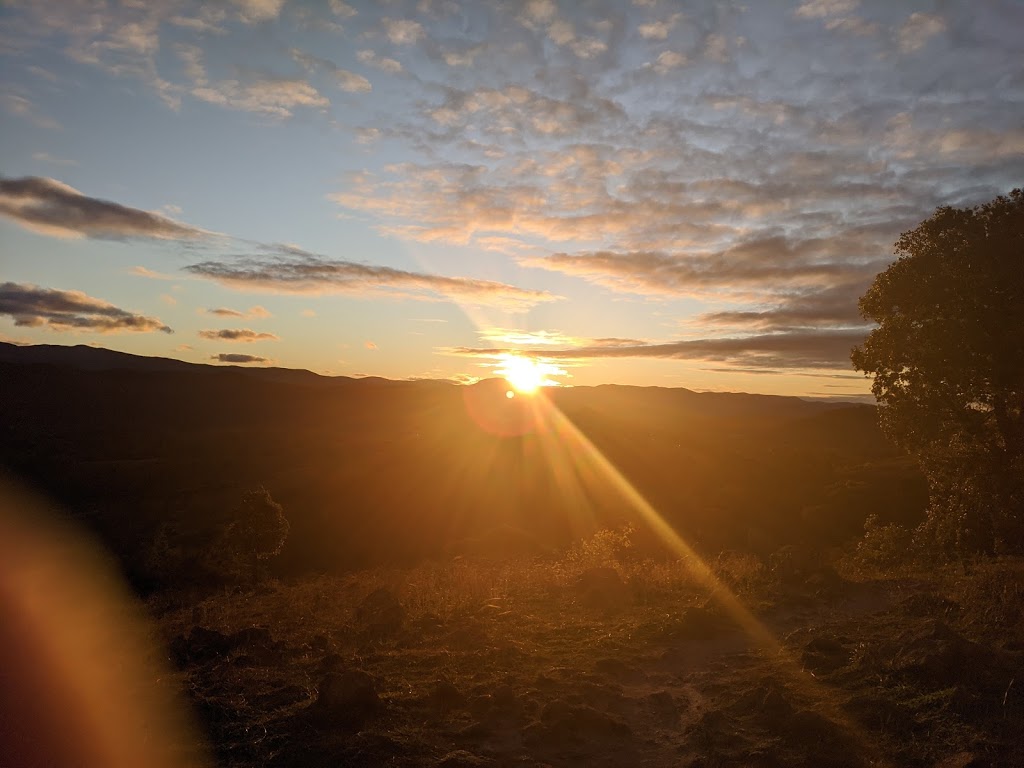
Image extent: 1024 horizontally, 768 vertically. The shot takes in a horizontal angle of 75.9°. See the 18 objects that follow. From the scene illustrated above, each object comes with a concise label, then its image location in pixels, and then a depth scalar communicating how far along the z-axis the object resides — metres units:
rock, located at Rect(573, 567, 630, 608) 13.48
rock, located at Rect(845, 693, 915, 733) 7.39
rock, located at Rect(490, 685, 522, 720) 8.23
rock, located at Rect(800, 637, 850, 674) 9.38
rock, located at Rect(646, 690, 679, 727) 8.23
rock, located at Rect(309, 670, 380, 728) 7.77
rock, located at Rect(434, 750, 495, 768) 6.93
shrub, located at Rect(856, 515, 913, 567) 16.61
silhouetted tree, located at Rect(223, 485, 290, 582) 23.38
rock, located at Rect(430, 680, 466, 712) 8.40
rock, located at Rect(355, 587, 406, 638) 11.45
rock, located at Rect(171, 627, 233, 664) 9.98
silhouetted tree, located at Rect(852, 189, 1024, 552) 14.48
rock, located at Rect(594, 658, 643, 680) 9.66
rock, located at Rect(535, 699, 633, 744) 7.73
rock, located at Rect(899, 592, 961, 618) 10.84
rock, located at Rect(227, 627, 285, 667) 9.78
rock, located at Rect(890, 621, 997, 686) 8.14
